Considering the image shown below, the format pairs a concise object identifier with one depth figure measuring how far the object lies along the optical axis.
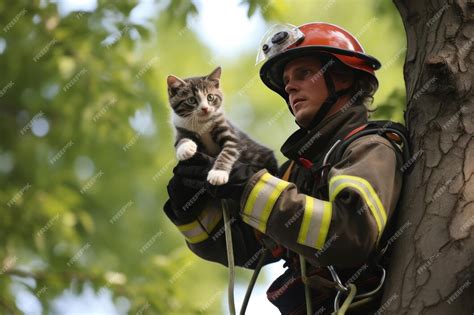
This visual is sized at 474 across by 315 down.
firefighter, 6.07
